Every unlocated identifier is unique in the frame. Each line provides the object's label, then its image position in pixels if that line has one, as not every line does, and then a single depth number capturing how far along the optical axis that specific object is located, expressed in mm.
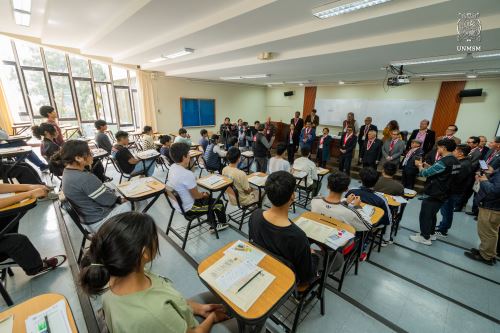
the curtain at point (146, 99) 7379
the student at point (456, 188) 2721
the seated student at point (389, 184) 2672
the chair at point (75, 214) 1853
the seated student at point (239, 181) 2826
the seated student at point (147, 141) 5344
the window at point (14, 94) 5957
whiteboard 6770
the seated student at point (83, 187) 1849
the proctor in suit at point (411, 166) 4234
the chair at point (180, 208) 2363
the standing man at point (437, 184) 2535
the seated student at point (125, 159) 3898
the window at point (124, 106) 7974
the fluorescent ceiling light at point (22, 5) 3094
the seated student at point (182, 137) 5100
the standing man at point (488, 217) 2305
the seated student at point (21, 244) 1727
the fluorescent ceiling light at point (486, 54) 3273
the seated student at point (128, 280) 728
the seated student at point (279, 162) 3584
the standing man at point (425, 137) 4832
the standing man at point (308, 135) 6383
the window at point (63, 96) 6721
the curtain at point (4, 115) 5777
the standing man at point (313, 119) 6452
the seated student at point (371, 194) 2184
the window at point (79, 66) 6884
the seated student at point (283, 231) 1311
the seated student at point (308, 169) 3562
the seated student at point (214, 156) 4417
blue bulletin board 8586
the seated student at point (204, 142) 5490
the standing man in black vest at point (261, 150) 4902
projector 4435
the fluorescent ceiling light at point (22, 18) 3538
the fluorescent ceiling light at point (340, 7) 2145
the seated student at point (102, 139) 4461
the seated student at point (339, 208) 1842
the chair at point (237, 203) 2831
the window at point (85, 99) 7152
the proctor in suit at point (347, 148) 5363
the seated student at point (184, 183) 2369
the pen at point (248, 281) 1045
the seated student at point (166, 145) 4613
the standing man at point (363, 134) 5781
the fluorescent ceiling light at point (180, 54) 4553
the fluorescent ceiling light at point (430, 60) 3550
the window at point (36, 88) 6328
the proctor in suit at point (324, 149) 6003
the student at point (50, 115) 4083
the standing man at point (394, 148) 4664
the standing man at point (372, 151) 5059
